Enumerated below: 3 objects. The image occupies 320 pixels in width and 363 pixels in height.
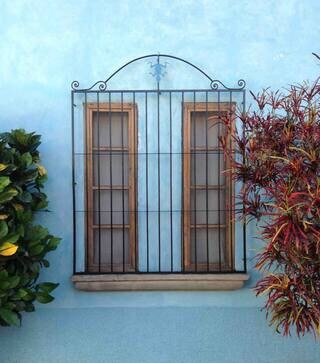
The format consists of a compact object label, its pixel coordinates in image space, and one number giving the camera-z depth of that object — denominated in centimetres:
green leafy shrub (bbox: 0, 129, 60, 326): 421
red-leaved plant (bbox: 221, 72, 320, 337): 359
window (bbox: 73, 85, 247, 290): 489
